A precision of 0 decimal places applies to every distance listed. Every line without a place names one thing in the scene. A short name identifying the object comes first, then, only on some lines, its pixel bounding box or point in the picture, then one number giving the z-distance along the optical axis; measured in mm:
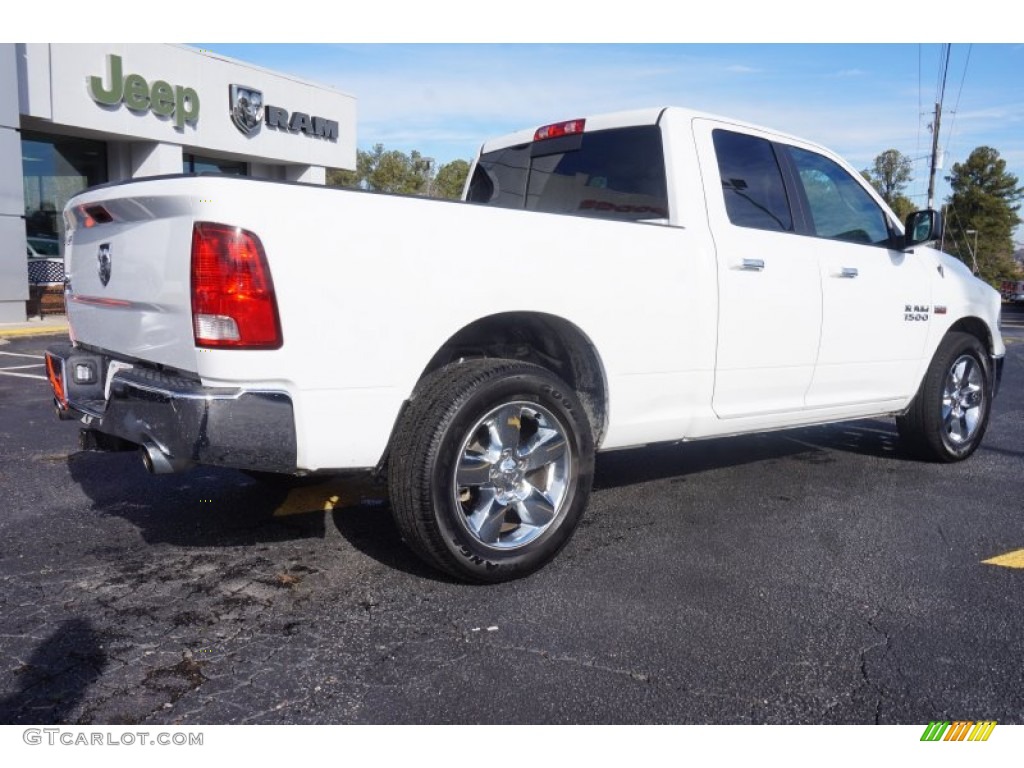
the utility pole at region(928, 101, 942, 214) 39681
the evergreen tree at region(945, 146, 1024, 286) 46594
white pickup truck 2947
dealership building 15844
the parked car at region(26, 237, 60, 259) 17875
